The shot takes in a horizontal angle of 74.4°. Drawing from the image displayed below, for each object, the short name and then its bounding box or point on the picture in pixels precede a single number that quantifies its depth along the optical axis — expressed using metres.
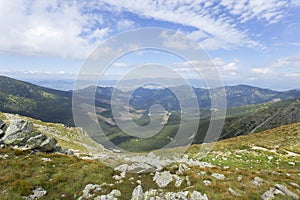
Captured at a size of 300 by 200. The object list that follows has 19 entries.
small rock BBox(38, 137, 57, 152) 27.02
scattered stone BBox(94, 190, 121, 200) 13.98
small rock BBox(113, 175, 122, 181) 17.45
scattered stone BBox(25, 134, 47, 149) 26.19
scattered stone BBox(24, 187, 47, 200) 13.81
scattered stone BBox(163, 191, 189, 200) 13.73
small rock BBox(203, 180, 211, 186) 15.77
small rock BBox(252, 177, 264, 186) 16.03
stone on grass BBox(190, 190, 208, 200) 13.61
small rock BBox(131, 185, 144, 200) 13.99
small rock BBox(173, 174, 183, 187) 15.96
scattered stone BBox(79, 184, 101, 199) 14.48
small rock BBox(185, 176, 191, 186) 16.00
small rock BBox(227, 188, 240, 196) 14.33
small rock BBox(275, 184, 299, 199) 14.13
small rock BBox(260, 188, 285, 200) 13.93
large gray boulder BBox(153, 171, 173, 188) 16.33
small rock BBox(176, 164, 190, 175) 18.20
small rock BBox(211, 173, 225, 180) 17.61
